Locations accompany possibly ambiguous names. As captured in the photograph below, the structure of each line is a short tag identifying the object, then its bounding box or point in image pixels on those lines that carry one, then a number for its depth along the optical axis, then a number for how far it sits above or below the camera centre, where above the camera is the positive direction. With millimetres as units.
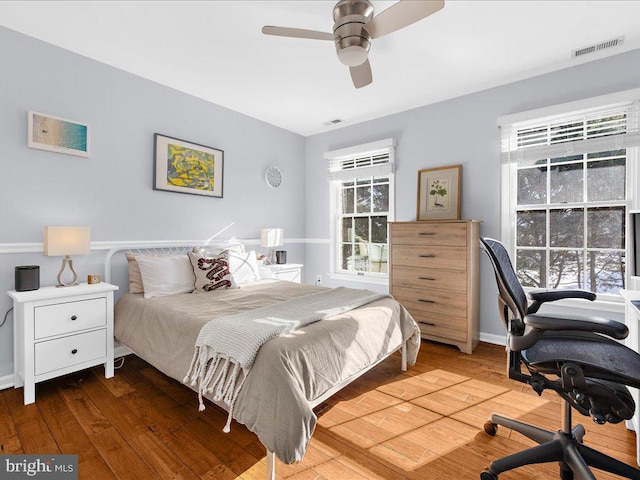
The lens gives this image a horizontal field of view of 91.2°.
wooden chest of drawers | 3037 -391
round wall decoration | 4355 +850
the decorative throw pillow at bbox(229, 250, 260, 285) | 3242 -333
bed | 1406 -660
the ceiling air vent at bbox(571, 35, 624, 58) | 2499 +1595
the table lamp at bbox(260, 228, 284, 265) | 3975 -11
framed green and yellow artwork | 3207 +749
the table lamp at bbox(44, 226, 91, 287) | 2316 -61
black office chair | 1200 -528
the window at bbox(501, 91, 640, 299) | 2725 +416
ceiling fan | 1846 +1287
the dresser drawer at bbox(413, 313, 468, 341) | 3064 -893
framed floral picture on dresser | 3479 +519
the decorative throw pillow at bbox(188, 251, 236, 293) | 2875 -347
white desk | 1690 -518
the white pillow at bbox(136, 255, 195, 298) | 2664 -353
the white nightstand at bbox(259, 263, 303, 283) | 3783 -448
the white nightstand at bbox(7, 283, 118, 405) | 2115 -709
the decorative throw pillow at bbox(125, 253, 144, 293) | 2746 -374
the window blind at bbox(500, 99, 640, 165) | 2643 +979
